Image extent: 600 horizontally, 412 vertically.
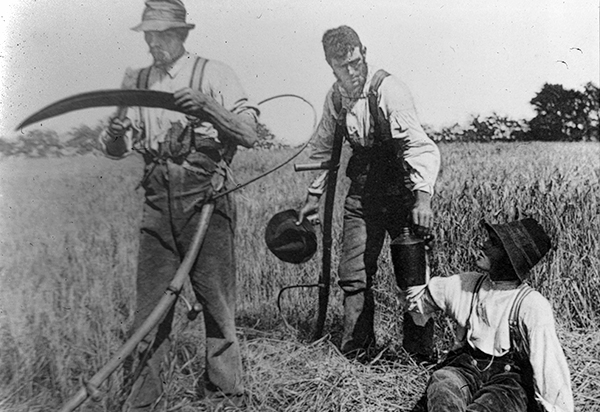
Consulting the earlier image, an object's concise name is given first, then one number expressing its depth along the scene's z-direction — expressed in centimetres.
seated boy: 363
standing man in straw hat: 395
